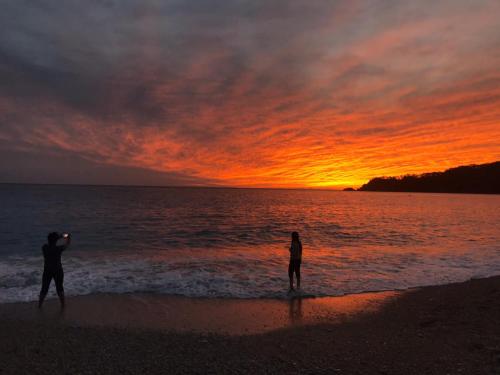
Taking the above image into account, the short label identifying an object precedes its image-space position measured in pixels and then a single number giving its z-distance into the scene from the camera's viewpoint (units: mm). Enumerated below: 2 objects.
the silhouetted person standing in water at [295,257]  13523
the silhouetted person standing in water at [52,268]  11016
